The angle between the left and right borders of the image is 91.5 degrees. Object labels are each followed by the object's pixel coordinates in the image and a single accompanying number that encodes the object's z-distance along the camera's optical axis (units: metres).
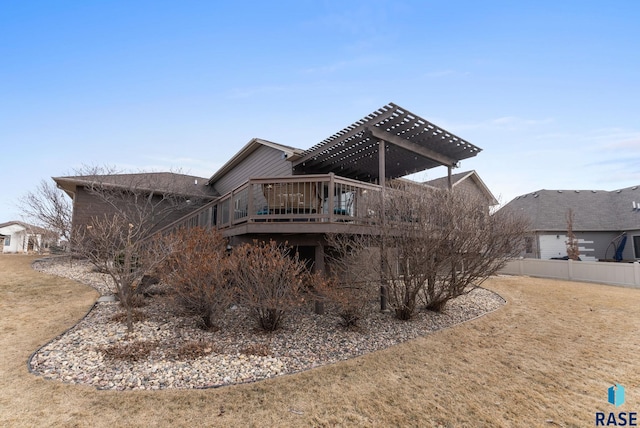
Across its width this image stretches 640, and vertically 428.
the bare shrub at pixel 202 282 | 5.44
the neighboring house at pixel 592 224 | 18.27
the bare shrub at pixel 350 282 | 5.62
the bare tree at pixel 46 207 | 15.20
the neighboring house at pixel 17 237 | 25.89
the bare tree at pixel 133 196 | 14.28
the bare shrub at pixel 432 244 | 5.98
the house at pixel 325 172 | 6.53
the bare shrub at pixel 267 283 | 5.35
